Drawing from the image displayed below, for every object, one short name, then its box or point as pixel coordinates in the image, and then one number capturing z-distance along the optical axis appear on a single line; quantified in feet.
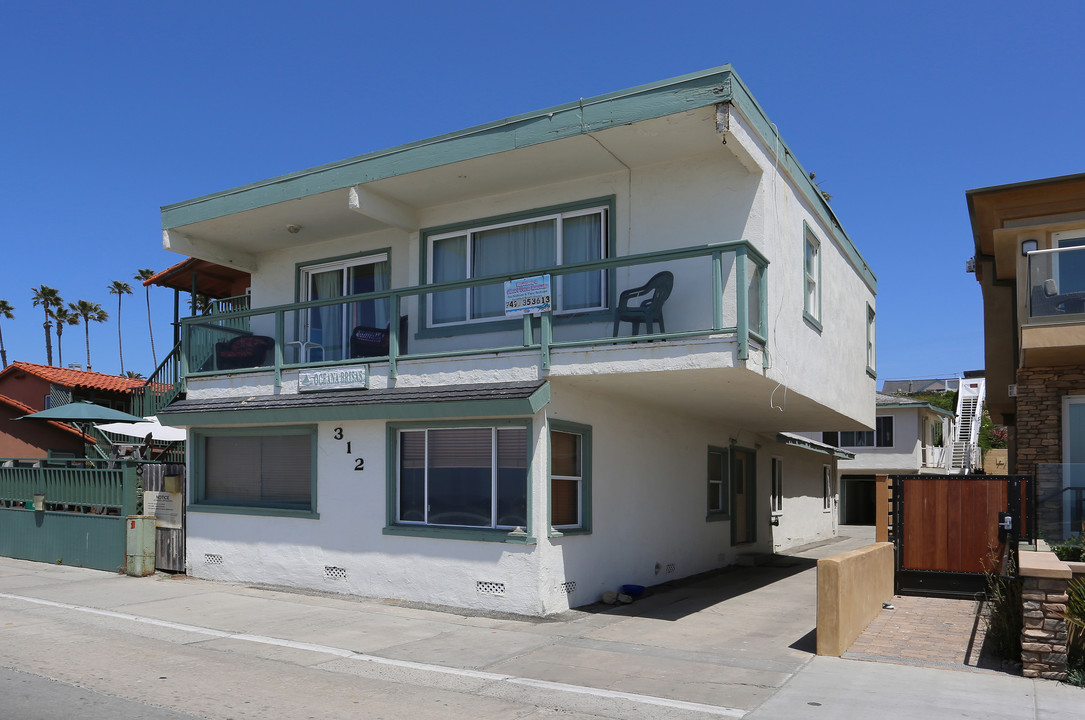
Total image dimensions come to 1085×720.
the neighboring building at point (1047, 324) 40.01
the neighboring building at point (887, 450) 111.86
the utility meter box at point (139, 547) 46.88
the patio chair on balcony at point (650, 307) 35.04
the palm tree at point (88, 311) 206.18
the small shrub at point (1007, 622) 27.61
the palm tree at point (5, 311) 194.18
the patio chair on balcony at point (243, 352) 46.26
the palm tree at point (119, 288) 220.64
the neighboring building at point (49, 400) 88.74
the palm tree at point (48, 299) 201.16
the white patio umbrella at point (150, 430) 56.13
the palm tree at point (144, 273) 194.10
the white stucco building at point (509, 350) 35.35
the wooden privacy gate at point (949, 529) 39.63
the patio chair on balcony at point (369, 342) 41.98
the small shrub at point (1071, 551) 31.53
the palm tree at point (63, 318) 203.72
